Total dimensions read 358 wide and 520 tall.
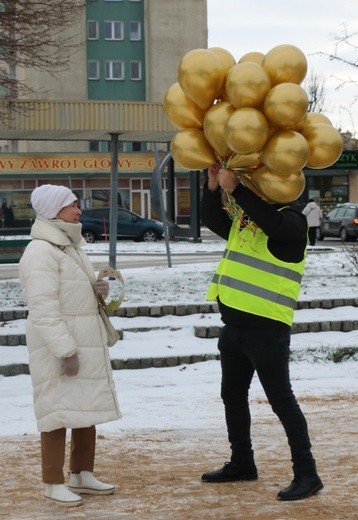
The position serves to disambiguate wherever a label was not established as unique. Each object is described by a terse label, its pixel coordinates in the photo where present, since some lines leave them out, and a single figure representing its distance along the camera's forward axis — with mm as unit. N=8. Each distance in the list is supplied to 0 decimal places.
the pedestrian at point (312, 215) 29816
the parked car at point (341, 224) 41844
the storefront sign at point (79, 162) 60519
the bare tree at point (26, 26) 15008
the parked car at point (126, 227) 41312
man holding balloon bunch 5969
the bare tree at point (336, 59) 15729
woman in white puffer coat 5910
